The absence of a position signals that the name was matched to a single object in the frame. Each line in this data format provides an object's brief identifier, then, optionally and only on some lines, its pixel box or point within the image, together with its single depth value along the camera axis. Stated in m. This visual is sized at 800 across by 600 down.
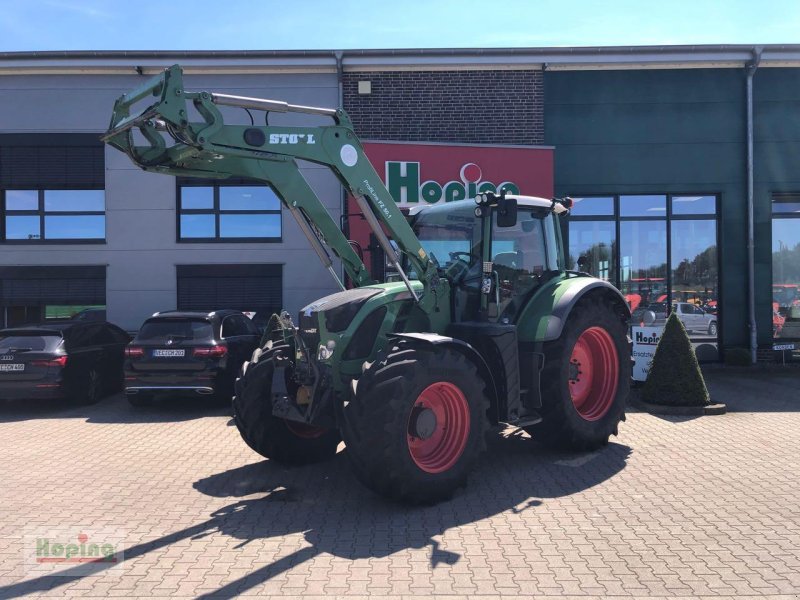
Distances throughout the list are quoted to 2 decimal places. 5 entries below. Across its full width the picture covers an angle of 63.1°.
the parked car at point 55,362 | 9.51
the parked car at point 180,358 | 9.40
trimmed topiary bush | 8.92
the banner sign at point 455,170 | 12.32
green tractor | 4.94
